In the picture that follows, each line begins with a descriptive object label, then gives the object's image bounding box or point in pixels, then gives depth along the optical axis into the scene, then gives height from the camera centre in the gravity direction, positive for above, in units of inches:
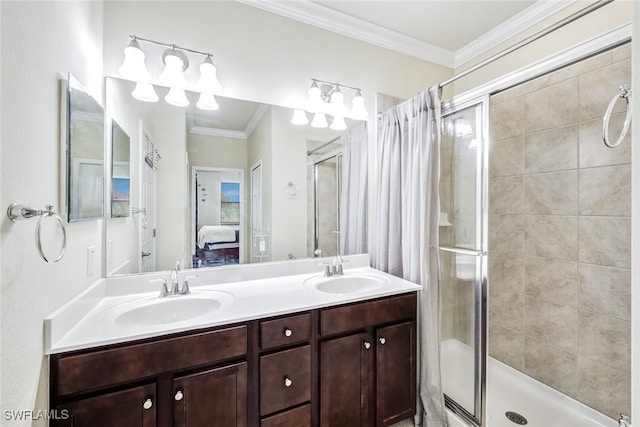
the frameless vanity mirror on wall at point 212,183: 60.3 +7.7
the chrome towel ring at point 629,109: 44.0 +17.3
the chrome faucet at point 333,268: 73.7 -14.5
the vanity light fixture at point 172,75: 56.9 +30.7
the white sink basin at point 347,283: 69.6 -17.7
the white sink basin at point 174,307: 51.4 -18.2
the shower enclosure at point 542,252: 64.4 -10.0
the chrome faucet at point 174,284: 56.6 -14.3
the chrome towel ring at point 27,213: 28.4 +0.2
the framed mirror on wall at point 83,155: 41.5 +10.0
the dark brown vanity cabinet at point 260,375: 38.3 -26.9
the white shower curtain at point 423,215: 66.3 -0.1
